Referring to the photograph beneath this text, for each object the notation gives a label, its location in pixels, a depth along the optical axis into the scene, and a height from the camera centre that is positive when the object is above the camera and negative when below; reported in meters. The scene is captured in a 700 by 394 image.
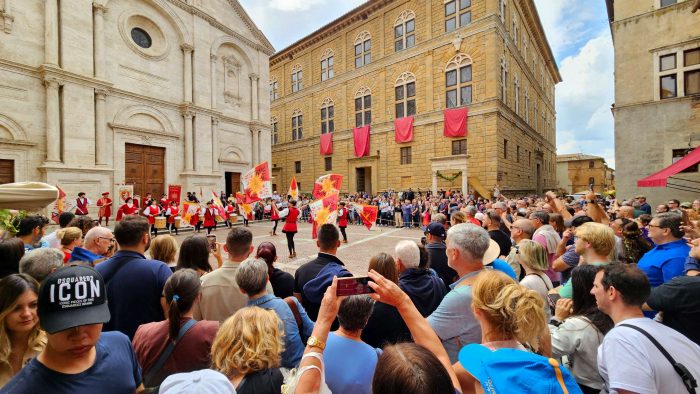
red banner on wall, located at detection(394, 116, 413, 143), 25.56 +5.52
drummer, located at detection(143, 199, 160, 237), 14.72 -0.70
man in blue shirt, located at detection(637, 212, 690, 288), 3.39 -0.66
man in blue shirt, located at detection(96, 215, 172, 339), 2.83 -0.78
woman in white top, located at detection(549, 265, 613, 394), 2.16 -1.00
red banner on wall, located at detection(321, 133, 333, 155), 31.41 +5.36
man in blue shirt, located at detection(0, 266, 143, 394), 1.44 -0.70
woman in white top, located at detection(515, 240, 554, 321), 3.20 -0.69
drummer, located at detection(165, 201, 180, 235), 15.21 -0.70
